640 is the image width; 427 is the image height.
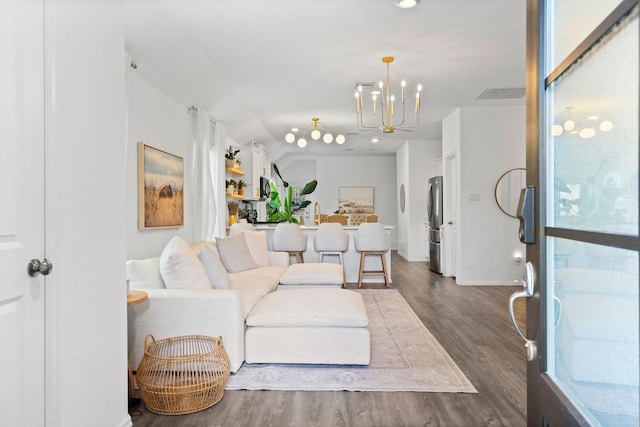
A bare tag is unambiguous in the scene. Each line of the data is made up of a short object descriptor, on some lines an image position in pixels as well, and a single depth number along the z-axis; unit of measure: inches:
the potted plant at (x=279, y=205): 299.1
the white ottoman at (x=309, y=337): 115.8
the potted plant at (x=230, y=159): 251.7
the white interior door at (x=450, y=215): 263.1
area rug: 104.6
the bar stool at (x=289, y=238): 239.6
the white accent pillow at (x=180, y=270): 119.8
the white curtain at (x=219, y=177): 220.5
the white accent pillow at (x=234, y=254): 181.2
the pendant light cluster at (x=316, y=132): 234.9
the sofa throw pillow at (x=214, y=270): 132.8
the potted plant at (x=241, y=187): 280.9
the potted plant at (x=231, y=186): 255.9
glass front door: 25.7
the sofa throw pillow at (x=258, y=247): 209.6
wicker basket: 92.4
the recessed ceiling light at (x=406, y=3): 116.5
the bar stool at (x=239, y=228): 212.9
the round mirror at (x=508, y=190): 245.3
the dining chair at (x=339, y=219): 314.0
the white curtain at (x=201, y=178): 194.2
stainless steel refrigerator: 287.1
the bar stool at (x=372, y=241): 238.4
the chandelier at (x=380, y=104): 172.8
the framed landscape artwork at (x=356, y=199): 442.9
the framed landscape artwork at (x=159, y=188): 150.4
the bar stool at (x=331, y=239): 241.9
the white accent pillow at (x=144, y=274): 118.6
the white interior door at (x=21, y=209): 55.3
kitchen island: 256.7
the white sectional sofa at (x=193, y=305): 110.6
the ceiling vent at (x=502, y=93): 210.2
